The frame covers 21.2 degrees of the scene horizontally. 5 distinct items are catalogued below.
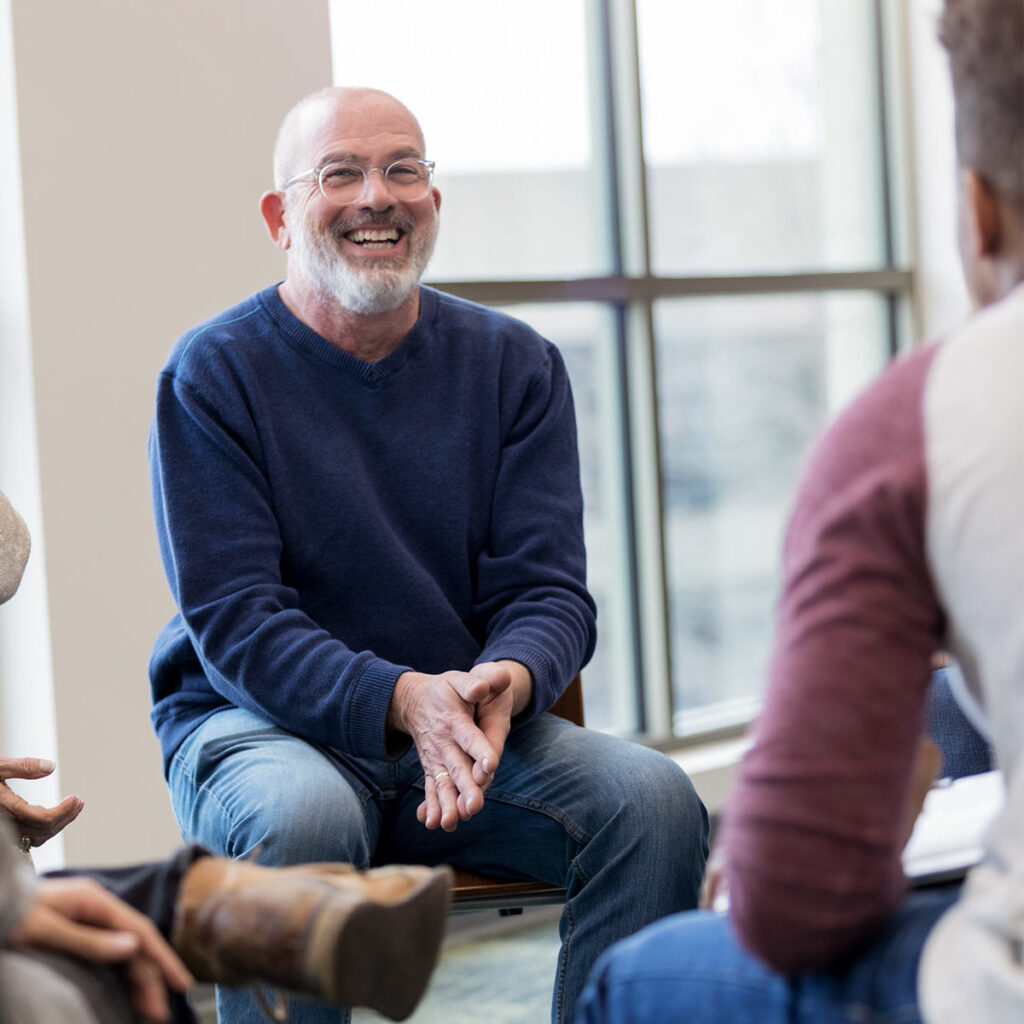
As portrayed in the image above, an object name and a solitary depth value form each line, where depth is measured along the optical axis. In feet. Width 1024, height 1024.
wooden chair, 8.27
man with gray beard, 8.15
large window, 11.92
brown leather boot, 6.63
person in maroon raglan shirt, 5.89
